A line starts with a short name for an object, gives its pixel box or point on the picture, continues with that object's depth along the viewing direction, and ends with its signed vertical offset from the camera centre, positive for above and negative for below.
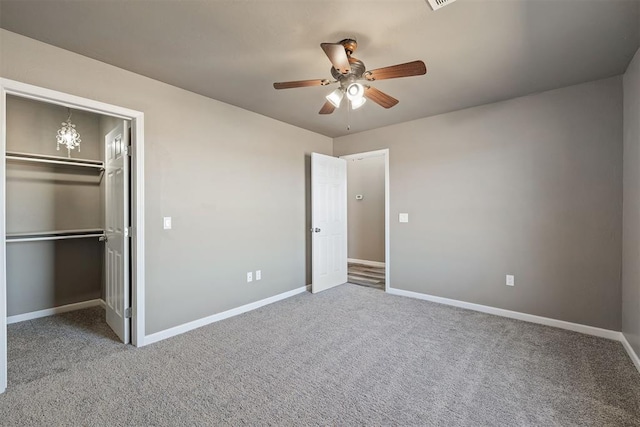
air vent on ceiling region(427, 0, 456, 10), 1.71 +1.27
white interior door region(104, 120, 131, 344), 2.65 -0.14
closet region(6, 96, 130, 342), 2.93 +0.02
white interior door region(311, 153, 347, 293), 4.20 -0.12
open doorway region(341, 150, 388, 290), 6.25 -0.02
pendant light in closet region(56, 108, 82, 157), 3.36 +0.96
